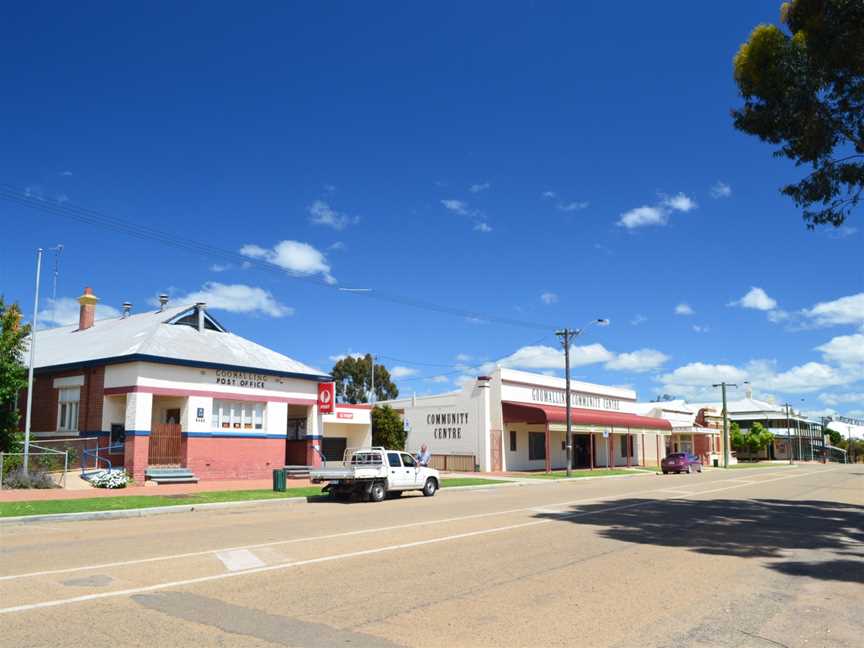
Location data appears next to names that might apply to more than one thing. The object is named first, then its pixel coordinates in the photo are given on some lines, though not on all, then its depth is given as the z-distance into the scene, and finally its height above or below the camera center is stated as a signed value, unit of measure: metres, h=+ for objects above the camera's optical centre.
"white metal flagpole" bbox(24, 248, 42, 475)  24.15 +1.42
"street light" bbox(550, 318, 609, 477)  38.94 +3.86
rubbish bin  23.91 -1.67
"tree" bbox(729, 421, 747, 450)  77.50 -0.71
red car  45.00 -1.97
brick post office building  27.31 +1.26
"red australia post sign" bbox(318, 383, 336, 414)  34.25 +1.47
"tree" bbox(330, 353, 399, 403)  88.77 +6.03
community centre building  41.84 +0.44
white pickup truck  21.91 -1.38
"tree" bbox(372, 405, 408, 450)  43.31 +0.06
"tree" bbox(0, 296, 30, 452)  26.41 +2.14
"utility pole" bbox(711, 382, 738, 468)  61.49 -0.16
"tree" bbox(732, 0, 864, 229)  15.52 +7.69
